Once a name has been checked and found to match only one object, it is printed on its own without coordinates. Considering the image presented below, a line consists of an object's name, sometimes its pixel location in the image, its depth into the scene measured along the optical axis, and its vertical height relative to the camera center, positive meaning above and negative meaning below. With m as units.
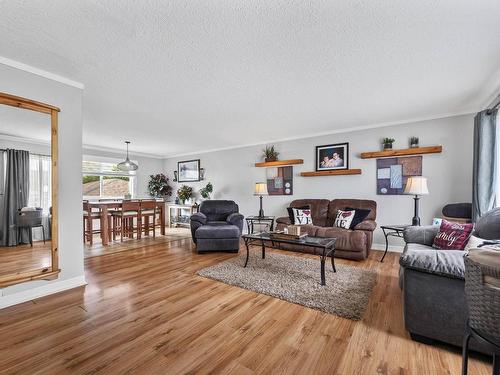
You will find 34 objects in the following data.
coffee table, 2.53 -0.66
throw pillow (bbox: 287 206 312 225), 4.26 -0.53
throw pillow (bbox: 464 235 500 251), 1.89 -0.46
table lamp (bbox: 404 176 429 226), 3.25 +0.01
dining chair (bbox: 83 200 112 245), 4.54 -0.64
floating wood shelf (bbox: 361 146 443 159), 3.64 +0.58
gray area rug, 2.13 -1.07
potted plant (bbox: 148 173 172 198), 7.31 +0.07
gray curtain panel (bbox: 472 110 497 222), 2.91 +0.28
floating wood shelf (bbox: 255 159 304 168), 4.95 +0.56
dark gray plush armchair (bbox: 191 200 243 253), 3.93 -0.76
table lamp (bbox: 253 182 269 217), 4.89 -0.03
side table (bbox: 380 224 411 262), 3.28 -0.60
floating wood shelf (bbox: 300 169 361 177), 4.33 +0.29
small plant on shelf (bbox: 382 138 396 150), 4.00 +0.77
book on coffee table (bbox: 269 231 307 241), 2.99 -0.64
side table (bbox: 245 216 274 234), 4.82 -0.77
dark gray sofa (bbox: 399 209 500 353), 1.45 -0.71
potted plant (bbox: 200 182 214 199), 6.43 -0.08
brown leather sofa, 3.47 -0.67
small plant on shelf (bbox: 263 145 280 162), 5.29 +0.77
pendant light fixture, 5.37 +0.52
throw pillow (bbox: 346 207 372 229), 3.84 -0.47
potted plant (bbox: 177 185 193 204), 6.77 -0.14
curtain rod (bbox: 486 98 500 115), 2.61 +0.92
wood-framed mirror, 2.26 -0.02
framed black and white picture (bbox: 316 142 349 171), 4.47 +0.61
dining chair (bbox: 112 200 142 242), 4.95 -0.65
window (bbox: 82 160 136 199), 5.95 +0.23
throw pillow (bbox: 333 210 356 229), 3.85 -0.53
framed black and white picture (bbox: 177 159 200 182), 6.88 +0.54
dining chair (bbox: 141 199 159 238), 5.39 -0.52
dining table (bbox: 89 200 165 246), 4.59 -0.56
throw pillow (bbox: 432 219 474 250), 2.26 -0.50
